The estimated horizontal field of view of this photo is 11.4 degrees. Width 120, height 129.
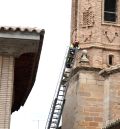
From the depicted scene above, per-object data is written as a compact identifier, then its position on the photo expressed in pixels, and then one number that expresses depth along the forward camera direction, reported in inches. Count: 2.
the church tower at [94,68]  1105.4
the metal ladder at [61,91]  1004.7
